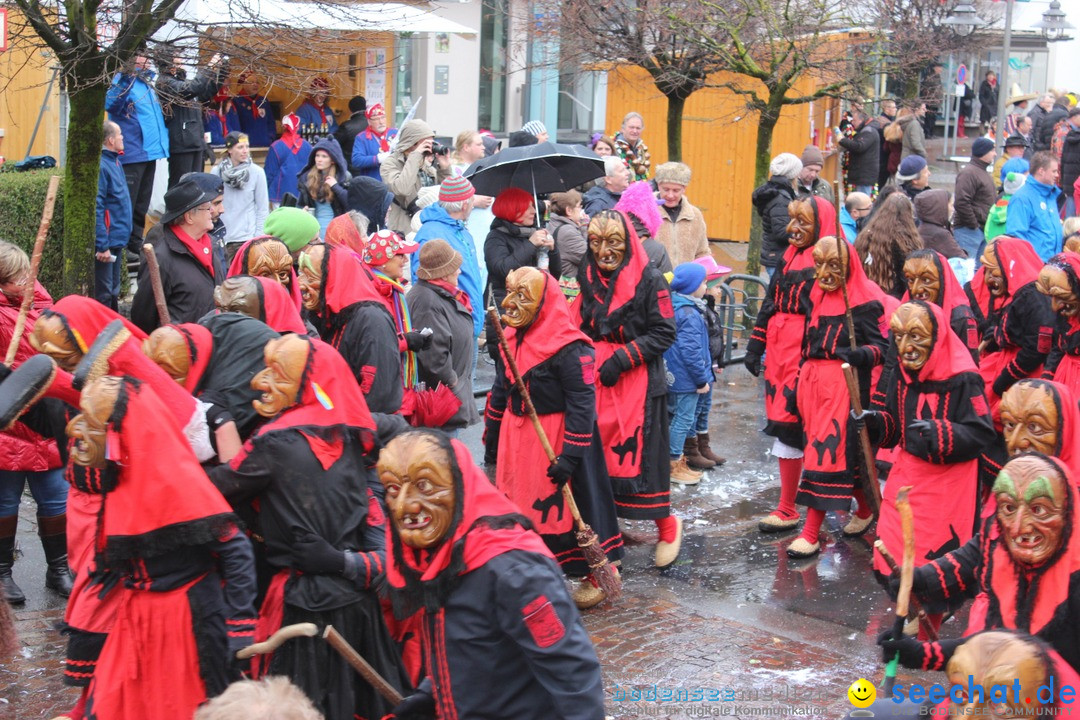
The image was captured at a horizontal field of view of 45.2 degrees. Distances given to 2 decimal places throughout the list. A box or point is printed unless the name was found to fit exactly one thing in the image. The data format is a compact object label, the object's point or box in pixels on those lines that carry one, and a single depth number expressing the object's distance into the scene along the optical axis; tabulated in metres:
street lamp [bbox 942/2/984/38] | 17.23
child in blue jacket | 9.10
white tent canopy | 9.18
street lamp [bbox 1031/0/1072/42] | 22.42
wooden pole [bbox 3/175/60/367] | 5.64
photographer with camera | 12.06
